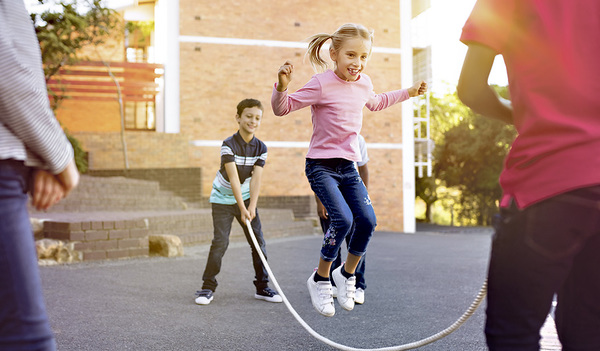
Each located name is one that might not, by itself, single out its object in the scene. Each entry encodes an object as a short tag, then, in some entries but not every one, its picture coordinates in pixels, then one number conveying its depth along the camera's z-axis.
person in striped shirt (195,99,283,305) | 5.86
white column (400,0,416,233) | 25.34
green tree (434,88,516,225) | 37.25
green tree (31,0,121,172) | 19.58
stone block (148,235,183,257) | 10.35
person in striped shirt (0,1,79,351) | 1.63
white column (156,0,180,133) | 22.83
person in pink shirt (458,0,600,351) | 1.57
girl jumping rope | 4.35
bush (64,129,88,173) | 19.28
